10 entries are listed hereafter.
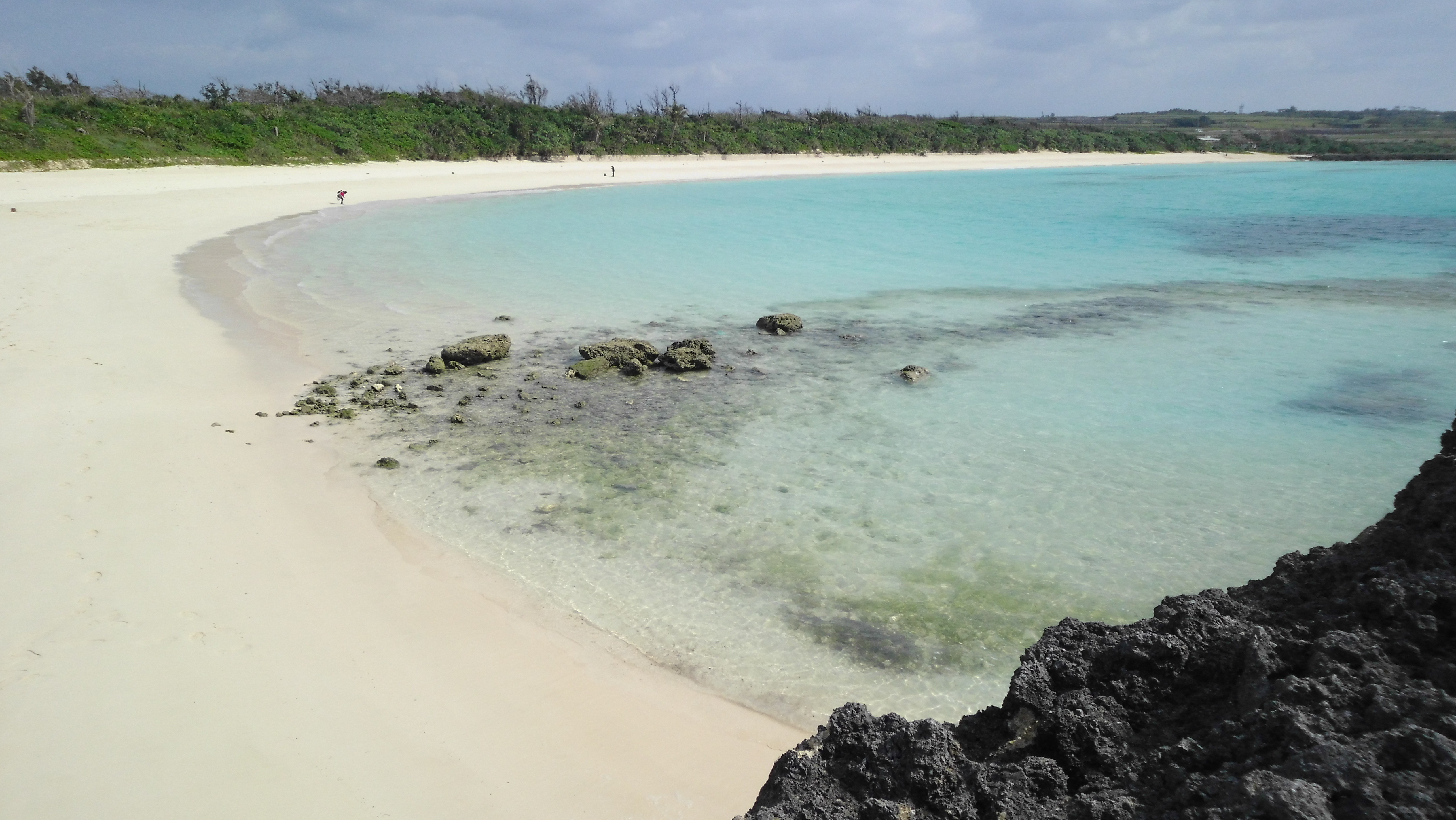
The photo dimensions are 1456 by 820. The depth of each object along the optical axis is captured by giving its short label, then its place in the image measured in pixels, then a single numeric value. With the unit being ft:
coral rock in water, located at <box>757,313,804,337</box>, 38.70
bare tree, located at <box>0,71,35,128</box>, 94.38
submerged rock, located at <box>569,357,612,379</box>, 31.60
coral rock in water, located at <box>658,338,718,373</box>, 32.17
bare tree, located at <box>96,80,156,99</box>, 123.24
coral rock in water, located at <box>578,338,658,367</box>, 32.27
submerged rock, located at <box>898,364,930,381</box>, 31.68
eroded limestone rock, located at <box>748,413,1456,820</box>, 5.61
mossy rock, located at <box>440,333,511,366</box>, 32.53
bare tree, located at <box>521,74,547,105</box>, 175.32
